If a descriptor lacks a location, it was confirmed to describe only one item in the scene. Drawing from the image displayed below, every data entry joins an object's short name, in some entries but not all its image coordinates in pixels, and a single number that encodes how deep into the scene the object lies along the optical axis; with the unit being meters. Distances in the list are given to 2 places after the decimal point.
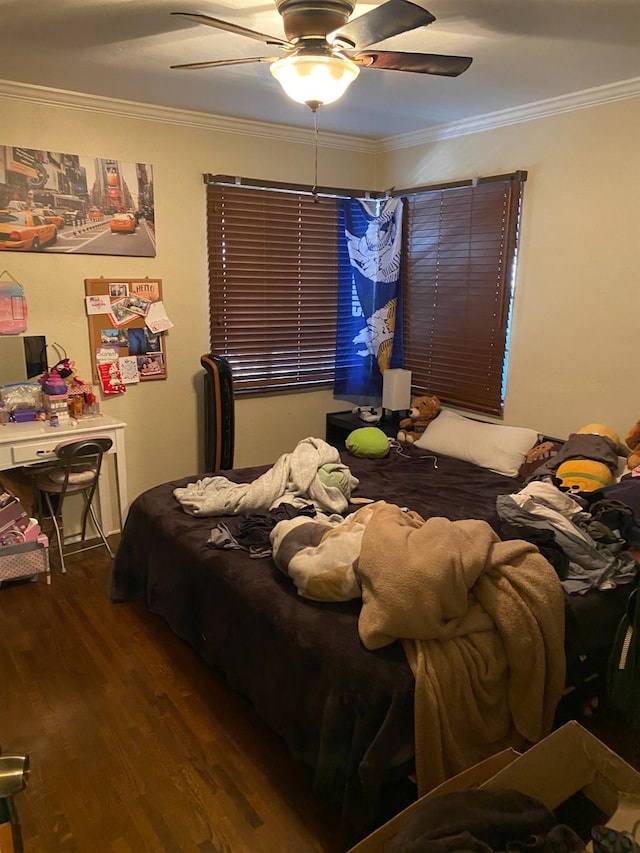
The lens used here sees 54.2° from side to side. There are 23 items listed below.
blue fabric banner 4.46
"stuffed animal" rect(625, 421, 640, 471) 2.95
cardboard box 1.51
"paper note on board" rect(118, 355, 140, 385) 3.72
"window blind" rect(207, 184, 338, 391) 4.02
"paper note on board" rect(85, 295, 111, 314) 3.54
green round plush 3.68
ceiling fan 1.88
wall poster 3.25
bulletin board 3.59
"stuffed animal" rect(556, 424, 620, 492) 2.94
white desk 3.07
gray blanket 2.74
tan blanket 1.73
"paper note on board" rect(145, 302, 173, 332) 3.77
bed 1.72
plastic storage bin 3.09
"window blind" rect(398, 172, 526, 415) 3.79
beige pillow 3.56
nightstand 4.35
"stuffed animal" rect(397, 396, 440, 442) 4.16
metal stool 3.10
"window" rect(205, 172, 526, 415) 3.87
